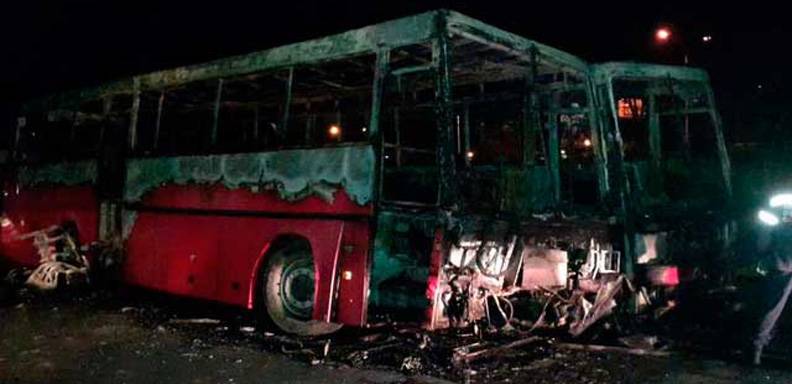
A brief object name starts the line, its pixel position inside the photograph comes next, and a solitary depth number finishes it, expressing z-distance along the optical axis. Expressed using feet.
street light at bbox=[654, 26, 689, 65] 78.64
